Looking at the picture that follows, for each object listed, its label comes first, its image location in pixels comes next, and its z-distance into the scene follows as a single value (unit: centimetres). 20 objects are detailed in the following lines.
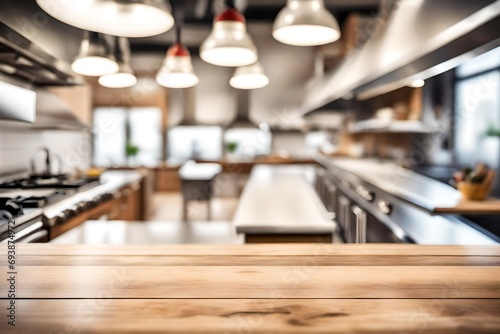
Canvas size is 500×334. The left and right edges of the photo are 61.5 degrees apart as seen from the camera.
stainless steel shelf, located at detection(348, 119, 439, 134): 465
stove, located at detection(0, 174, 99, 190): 299
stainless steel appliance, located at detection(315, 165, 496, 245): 193
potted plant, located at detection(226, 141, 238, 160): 860
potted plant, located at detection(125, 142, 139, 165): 787
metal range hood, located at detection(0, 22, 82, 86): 217
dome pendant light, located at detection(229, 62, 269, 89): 301
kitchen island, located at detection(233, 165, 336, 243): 203
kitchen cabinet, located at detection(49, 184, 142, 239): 273
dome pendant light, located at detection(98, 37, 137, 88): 274
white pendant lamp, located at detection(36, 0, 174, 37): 118
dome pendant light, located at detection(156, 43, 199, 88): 264
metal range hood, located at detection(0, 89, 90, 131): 339
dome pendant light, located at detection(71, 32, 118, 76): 231
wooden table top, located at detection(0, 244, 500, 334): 79
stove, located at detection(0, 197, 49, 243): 188
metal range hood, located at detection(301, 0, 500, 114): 133
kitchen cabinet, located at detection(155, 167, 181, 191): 821
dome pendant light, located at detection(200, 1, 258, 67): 192
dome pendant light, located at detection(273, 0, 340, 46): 170
